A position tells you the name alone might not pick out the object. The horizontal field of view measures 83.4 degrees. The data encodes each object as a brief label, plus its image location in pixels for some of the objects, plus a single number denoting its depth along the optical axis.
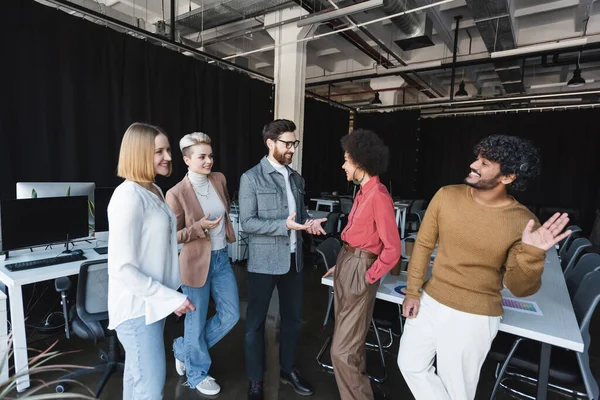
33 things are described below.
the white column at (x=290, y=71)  5.33
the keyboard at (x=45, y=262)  2.21
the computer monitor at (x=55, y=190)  2.55
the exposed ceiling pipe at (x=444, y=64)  4.71
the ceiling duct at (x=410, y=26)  4.25
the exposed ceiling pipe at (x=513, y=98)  6.35
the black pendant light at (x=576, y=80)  5.28
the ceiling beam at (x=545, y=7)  4.74
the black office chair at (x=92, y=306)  2.00
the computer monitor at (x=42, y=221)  2.37
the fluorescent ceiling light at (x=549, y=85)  7.60
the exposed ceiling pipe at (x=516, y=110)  8.10
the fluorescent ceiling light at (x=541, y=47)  4.50
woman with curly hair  1.69
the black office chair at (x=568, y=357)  1.70
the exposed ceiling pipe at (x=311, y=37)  3.75
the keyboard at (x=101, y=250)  2.69
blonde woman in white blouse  1.30
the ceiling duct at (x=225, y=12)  4.72
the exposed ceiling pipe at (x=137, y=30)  3.62
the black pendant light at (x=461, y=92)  6.65
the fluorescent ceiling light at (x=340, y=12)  3.72
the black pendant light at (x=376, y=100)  7.80
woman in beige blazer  1.96
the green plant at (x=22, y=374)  0.65
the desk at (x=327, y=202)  7.31
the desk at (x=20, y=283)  2.04
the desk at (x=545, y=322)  1.53
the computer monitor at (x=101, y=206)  2.85
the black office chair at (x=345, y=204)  6.82
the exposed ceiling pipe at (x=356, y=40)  4.44
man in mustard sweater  1.39
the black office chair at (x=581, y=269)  2.33
